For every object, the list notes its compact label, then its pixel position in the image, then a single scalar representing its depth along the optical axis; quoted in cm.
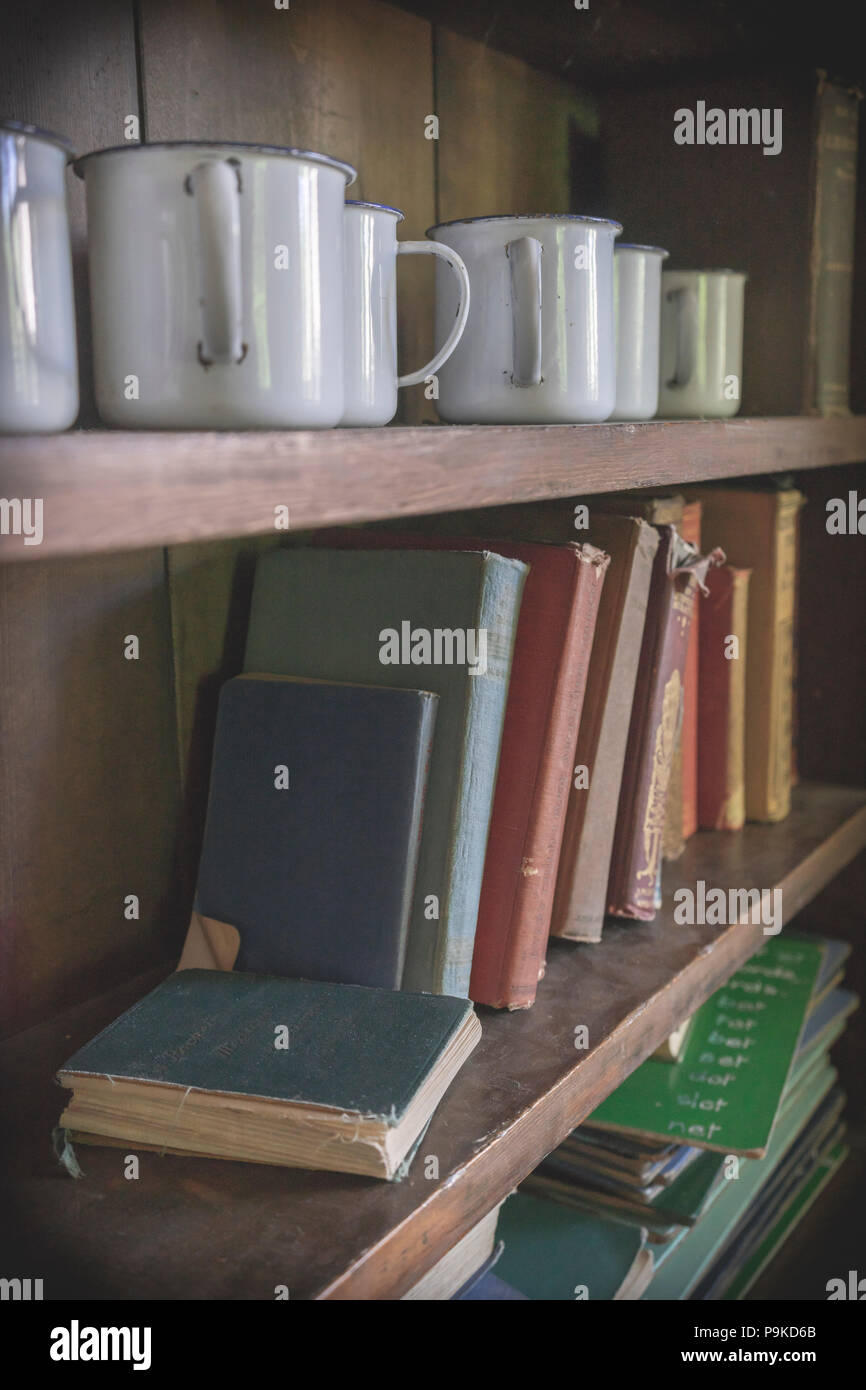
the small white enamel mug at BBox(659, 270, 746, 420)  101
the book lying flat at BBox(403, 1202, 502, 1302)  78
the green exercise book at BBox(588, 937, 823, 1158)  96
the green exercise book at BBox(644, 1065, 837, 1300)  108
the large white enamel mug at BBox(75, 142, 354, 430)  51
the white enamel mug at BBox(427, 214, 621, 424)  72
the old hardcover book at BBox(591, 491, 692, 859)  95
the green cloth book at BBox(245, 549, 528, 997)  74
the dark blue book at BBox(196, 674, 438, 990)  73
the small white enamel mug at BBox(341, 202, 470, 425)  64
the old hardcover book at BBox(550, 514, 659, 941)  87
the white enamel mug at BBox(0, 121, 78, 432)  45
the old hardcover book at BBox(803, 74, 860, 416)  112
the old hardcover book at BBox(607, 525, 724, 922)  91
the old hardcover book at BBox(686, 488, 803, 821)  114
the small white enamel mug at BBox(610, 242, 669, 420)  87
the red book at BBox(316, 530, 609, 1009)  77
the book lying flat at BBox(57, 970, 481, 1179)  60
